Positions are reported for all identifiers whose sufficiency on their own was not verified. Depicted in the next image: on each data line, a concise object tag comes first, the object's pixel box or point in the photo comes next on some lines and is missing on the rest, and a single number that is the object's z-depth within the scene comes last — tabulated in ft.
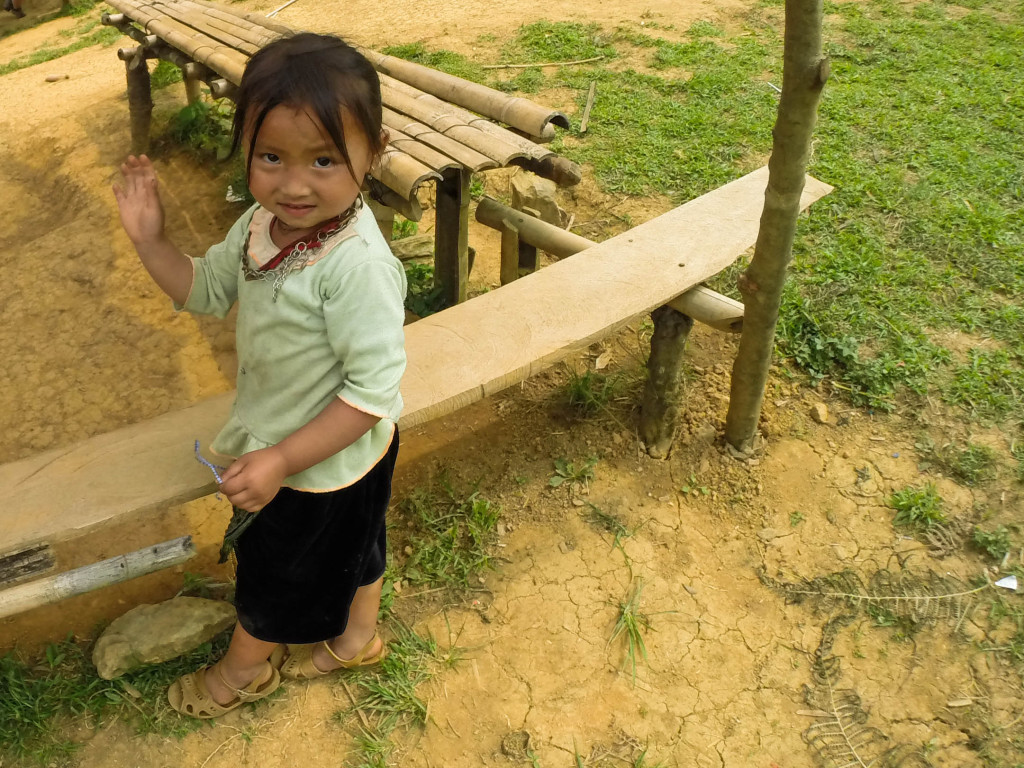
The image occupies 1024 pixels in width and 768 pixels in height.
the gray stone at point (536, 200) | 13.87
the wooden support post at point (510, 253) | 11.70
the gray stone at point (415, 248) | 14.33
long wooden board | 6.57
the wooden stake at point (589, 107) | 18.31
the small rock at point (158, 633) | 7.81
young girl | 4.87
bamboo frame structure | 9.48
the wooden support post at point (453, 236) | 10.77
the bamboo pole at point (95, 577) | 6.57
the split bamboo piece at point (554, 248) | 9.33
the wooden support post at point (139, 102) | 20.16
